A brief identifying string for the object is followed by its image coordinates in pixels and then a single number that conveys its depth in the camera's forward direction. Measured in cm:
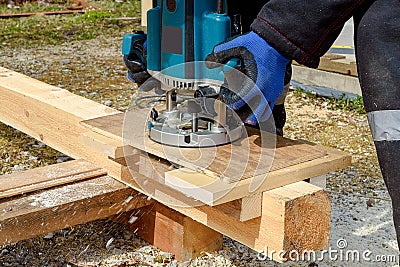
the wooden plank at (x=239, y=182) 165
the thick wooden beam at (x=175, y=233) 234
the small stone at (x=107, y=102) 415
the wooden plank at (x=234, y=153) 177
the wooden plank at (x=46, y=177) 214
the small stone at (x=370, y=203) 290
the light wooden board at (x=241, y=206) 177
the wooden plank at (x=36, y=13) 737
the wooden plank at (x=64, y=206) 203
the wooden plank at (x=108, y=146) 200
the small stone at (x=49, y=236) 253
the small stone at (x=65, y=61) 526
